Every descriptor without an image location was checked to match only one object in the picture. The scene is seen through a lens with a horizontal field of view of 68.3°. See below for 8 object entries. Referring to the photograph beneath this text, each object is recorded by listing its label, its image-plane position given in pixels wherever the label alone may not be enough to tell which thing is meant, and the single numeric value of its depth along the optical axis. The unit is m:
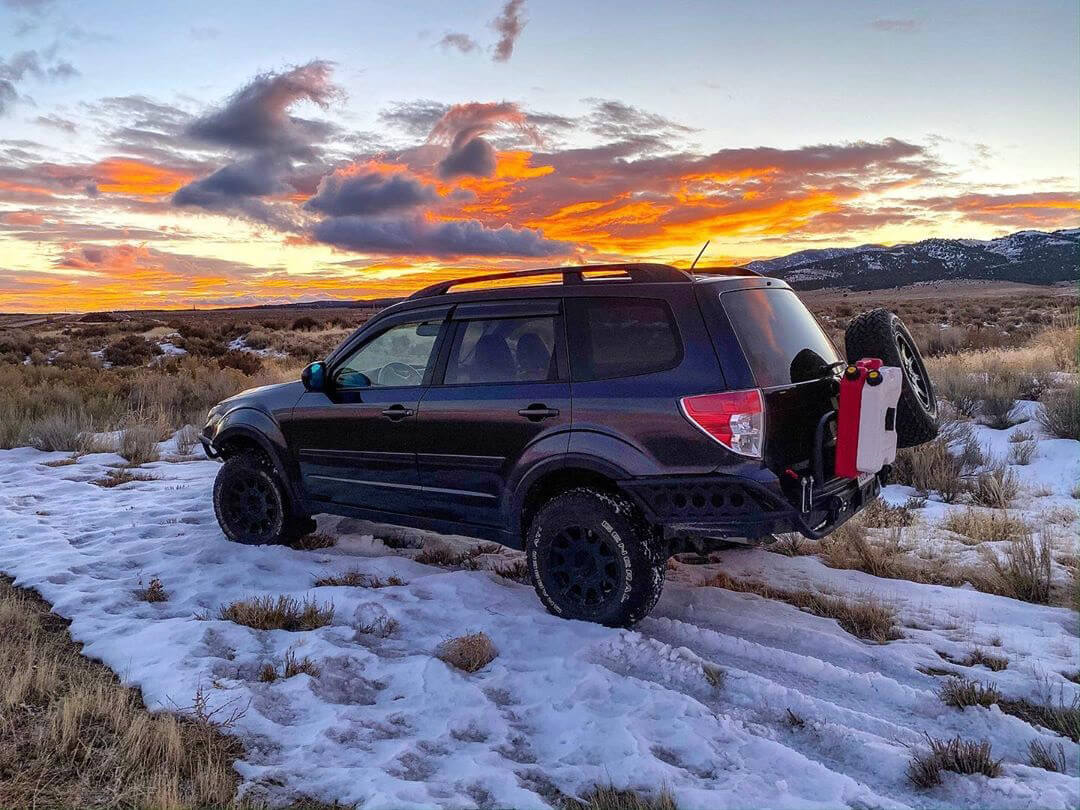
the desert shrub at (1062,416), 9.12
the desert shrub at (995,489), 7.22
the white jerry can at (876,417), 4.36
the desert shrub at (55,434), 11.17
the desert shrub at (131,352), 23.92
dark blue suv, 4.21
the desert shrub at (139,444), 10.42
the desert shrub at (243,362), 20.95
